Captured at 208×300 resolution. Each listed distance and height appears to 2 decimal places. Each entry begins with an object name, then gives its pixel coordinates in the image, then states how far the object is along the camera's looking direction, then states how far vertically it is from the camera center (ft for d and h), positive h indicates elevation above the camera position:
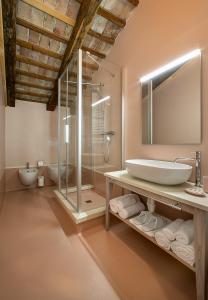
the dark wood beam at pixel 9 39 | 5.83 +5.01
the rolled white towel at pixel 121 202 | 5.98 -2.22
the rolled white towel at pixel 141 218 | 5.25 -2.55
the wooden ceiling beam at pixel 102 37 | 7.89 +6.05
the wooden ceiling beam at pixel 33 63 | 8.54 +5.08
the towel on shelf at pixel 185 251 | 3.58 -2.58
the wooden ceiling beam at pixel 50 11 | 6.36 +6.12
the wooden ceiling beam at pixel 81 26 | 6.40 +5.74
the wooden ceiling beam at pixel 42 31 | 6.91 +5.76
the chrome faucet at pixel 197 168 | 4.51 -0.62
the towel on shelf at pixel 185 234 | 3.84 -2.26
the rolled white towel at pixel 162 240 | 4.14 -2.59
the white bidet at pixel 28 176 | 10.63 -1.98
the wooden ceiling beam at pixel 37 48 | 7.76 +5.42
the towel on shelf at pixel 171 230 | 4.14 -2.31
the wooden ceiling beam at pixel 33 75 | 9.45 +4.78
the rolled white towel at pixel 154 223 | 4.90 -2.58
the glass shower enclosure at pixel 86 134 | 8.06 +0.86
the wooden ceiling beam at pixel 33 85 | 10.26 +4.47
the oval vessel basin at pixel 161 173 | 4.03 -0.73
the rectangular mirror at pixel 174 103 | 5.03 +1.72
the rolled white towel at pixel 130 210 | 5.68 -2.45
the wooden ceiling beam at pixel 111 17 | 7.05 +6.36
